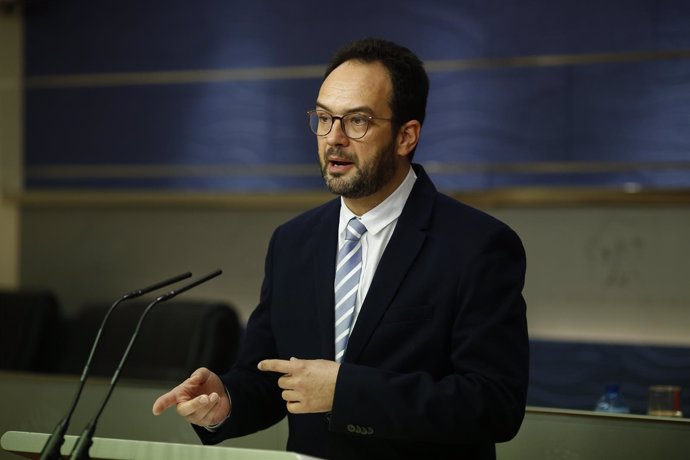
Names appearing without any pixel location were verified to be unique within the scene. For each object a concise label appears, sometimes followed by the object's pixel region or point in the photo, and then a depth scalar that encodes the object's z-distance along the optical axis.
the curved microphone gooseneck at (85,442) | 5.02
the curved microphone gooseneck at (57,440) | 5.03
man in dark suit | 5.16
